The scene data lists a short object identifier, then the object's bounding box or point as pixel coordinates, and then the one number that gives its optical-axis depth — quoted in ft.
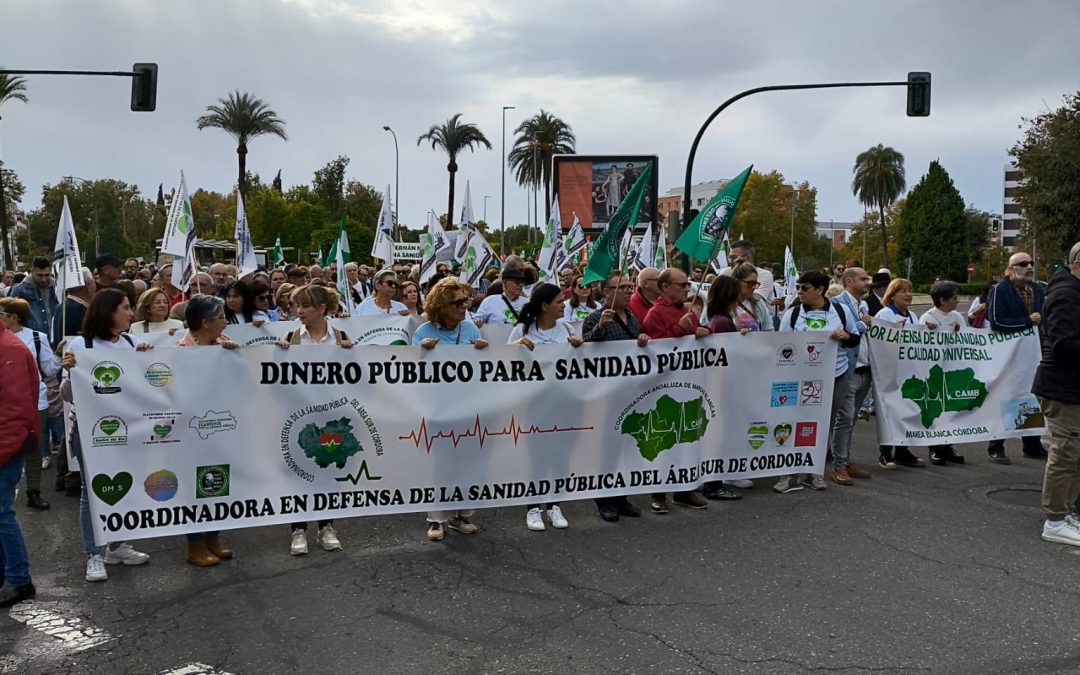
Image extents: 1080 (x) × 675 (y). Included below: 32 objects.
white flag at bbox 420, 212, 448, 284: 50.67
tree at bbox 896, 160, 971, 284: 241.14
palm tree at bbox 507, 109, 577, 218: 200.23
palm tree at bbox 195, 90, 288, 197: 151.74
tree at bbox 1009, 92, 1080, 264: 105.29
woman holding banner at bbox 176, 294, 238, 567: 18.08
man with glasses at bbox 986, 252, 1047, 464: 28.02
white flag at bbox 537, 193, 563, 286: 50.39
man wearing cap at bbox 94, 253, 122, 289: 28.76
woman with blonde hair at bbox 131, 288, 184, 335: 23.93
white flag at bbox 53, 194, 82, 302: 23.85
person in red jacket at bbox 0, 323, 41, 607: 15.53
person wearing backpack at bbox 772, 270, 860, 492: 24.21
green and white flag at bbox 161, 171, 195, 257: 29.48
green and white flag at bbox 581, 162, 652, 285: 22.09
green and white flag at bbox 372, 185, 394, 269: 51.34
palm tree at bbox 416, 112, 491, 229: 184.44
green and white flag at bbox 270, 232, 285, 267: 66.39
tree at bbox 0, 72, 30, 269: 130.37
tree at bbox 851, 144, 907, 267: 290.76
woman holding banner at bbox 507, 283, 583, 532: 20.67
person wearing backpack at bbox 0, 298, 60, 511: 22.15
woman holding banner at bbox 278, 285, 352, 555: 18.92
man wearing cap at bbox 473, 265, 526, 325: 28.25
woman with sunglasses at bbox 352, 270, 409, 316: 29.19
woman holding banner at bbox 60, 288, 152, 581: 17.48
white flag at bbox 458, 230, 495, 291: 44.09
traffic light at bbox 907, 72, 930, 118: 62.90
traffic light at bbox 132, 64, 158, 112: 57.98
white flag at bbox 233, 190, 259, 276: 41.68
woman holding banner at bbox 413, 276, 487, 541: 19.83
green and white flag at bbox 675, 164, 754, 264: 23.84
